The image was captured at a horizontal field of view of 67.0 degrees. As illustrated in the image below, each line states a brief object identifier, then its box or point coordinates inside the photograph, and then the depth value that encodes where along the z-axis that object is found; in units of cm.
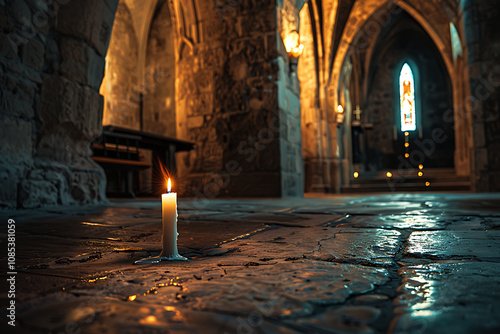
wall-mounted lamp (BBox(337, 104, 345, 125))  1228
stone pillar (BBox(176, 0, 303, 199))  627
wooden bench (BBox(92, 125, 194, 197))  539
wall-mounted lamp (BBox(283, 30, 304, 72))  669
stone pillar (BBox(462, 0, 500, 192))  818
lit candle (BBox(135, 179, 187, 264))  120
